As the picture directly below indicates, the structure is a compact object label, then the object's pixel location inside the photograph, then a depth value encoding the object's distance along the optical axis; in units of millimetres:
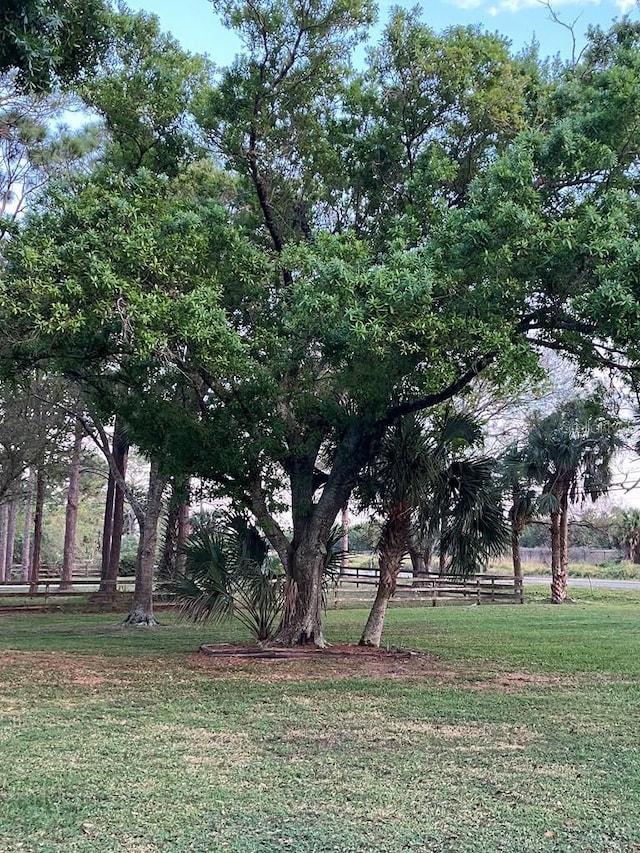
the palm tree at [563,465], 20812
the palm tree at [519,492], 21156
